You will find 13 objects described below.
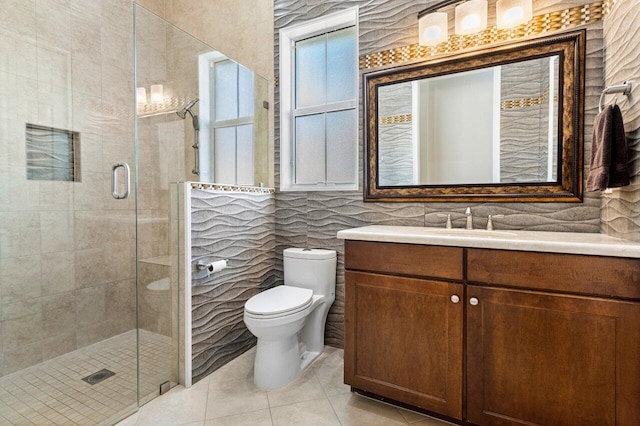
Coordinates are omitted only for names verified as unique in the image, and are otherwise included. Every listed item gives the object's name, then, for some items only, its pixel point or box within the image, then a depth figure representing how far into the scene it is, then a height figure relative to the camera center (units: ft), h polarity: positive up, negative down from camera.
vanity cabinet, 3.79 -1.82
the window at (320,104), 7.70 +2.56
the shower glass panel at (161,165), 6.01 +0.86
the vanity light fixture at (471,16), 5.74 +3.43
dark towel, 4.21 +0.67
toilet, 5.68 -2.12
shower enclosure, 5.75 -0.10
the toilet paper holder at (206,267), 6.09 -1.25
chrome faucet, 5.94 -0.30
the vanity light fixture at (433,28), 6.09 +3.41
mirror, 5.40 +1.50
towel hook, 4.25 +1.54
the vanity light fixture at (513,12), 5.42 +3.31
